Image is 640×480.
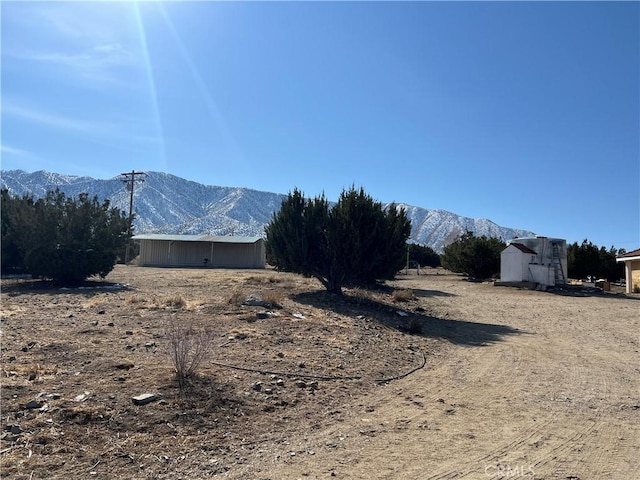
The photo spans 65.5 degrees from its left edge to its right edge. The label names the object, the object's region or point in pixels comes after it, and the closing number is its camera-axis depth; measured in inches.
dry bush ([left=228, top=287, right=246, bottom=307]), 528.1
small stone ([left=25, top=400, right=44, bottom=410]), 205.3
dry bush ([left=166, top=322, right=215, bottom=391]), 248.2
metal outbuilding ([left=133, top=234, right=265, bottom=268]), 2011.6
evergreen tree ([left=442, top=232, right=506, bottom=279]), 1658.5
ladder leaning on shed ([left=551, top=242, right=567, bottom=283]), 1398.9
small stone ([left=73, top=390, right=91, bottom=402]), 215.6
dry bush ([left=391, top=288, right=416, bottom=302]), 751.7
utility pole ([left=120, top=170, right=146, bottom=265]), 2228.5
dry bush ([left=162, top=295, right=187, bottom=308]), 522.3
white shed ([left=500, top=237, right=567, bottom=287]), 1300.4
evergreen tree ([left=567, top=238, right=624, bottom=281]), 1683.1
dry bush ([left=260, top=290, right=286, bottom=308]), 536.7
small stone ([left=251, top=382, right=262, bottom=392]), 253.3
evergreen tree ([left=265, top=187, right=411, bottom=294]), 699.4
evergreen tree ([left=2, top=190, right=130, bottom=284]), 798.5
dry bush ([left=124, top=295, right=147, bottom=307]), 543.4
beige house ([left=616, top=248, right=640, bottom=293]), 1234.0
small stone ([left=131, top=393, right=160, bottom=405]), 214.1
